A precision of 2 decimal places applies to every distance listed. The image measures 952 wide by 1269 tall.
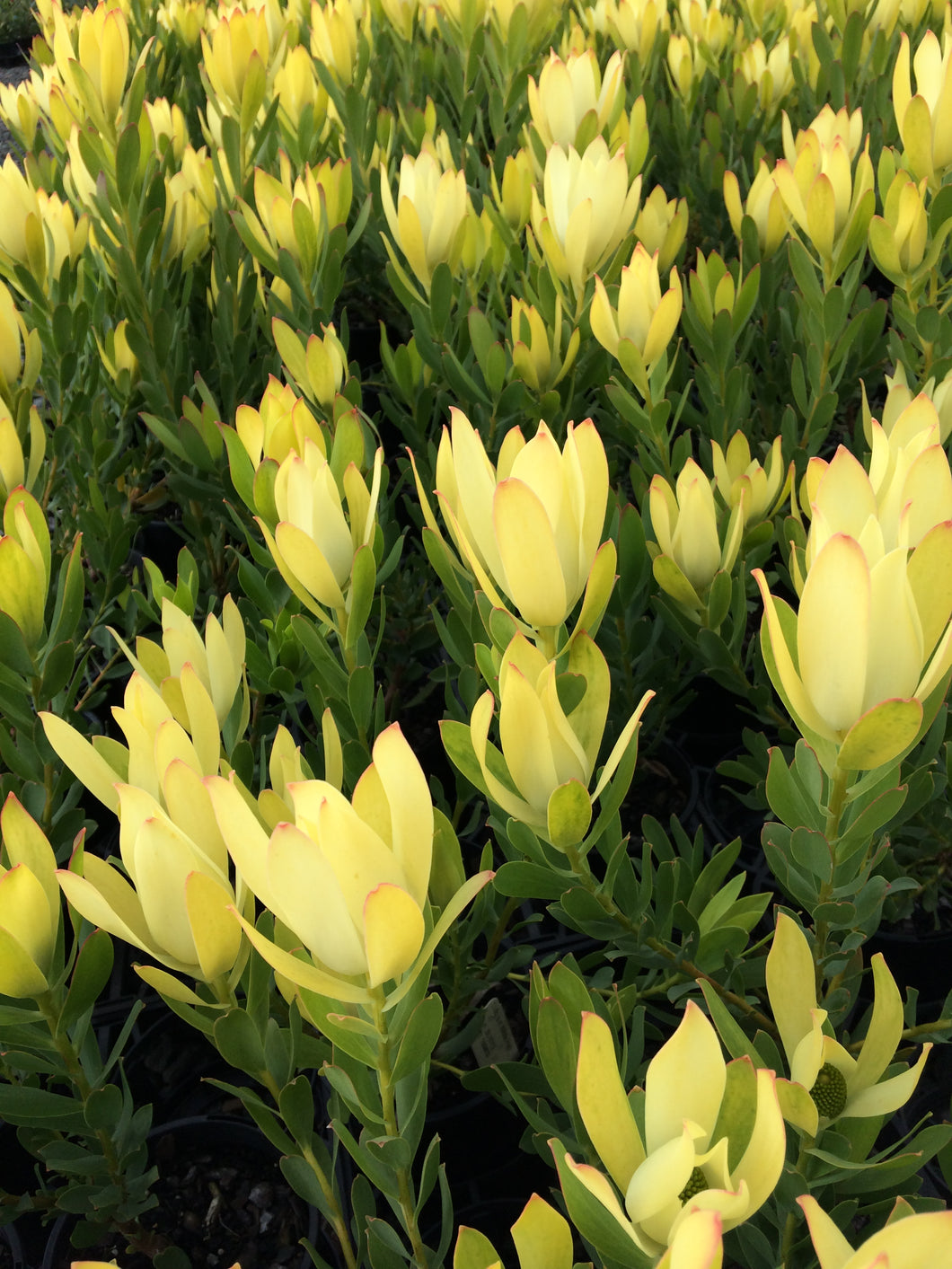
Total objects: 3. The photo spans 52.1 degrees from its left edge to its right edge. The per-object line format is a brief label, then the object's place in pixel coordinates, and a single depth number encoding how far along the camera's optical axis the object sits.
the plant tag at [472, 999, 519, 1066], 1.10
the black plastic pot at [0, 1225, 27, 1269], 1.09
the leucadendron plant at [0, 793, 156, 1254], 0.66
